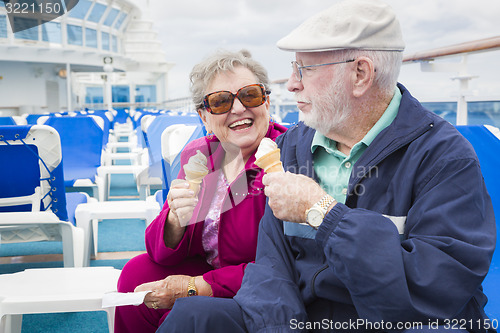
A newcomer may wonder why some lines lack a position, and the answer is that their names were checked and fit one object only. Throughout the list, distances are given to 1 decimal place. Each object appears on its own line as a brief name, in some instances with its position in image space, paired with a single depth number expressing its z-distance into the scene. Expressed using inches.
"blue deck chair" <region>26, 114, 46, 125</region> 207.9
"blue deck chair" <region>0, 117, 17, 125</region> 176.8
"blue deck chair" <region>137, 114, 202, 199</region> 151.9
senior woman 63.9
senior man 39.7
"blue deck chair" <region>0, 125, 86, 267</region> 91.2
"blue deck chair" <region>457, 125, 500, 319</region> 72.4
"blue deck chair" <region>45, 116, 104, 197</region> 183.8
